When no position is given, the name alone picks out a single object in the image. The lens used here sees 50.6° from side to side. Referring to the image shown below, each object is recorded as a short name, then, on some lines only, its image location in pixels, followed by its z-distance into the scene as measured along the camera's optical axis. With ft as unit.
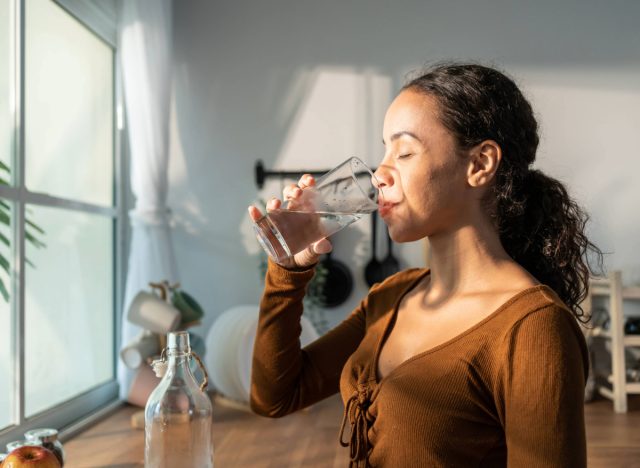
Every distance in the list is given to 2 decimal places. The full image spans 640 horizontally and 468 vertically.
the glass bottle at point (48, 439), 5.80
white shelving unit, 10.38
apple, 4.92
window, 7.73
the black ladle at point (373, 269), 12.29
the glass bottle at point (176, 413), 3.02
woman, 3.06
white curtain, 10.69
